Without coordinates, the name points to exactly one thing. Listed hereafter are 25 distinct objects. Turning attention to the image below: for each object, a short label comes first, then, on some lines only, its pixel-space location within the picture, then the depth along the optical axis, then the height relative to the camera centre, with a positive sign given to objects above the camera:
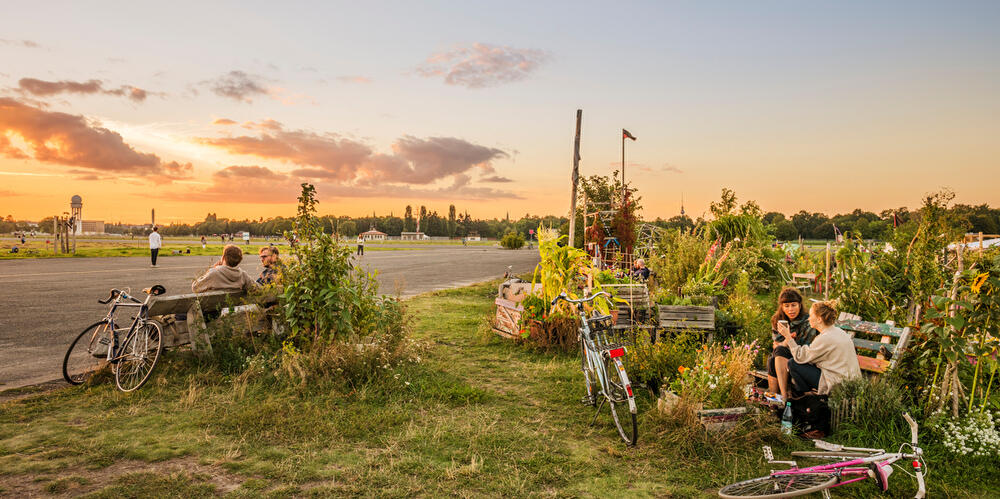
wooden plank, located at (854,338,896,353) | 5.51 -1.07
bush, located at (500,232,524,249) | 76.62 -0.56
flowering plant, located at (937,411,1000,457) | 4.19 -1.53
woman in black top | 5.24 -0.95
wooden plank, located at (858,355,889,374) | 5.31 -1.23
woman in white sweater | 4.86 -1.08
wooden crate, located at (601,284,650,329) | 8.19 -1.03
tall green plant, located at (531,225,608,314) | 8.12 -0.44
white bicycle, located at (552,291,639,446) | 4.93 -1.38
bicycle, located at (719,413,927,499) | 3.53 -1.59
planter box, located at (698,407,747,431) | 4.60 -1.55
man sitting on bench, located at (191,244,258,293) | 7.03 -0.63
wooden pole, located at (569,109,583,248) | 18.10 +2.20
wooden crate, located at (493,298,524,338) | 8.81 -1.39
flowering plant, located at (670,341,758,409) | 4.84 -1.32
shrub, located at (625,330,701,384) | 6.05 -1.39
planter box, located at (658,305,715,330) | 7.72 -1.12
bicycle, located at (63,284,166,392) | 6.12 -1.41
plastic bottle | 4.83 -1.66
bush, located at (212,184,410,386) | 6.21 -1.23
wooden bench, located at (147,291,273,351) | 6.48 -1.02
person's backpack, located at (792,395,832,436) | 4.85 -1.59
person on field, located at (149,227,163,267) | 26.94 -0.62
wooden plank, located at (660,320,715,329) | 7.70 -1.23
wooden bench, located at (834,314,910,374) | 5.25 -1.05
